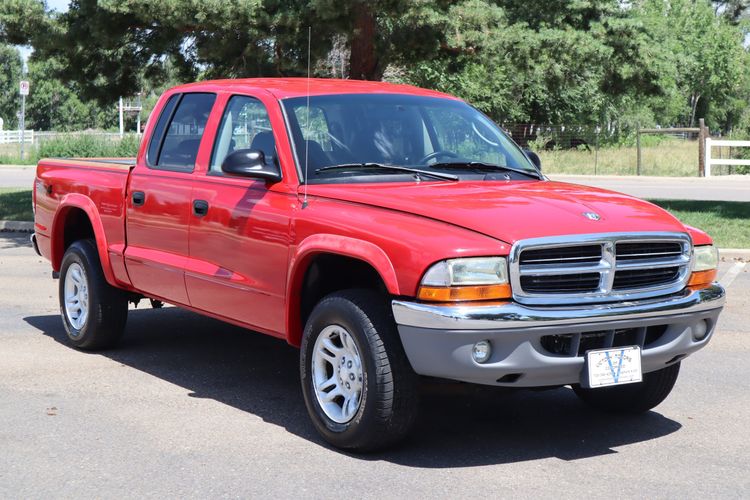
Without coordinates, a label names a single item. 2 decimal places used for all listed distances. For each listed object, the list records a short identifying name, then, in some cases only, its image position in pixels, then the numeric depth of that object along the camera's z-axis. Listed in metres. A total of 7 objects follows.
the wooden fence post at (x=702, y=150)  33.50
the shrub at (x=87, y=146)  36.19
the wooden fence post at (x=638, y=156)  34.66
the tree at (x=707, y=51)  62.25
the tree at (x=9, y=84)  83.62
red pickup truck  5.18
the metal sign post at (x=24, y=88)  36.22
